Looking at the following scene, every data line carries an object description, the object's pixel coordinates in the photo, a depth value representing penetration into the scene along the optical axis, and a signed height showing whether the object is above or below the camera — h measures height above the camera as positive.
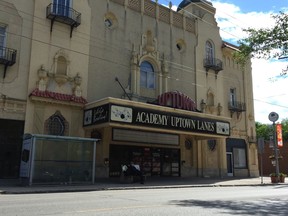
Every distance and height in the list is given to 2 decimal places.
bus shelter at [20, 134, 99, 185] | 14.58 -0.11
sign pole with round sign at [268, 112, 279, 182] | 22.00 +3.55
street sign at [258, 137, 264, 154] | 20.83 +1.21
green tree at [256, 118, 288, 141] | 59.89 +7.12
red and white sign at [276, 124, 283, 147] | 32.87 +3.24
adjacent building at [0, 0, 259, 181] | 17.90 +5.72
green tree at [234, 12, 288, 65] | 13.30 +5.91
